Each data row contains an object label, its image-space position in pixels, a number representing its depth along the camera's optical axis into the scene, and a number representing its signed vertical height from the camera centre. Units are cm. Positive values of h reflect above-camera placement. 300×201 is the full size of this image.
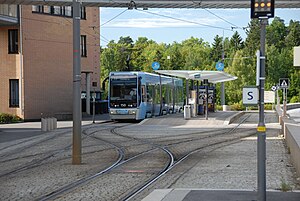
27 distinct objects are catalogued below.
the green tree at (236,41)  13688 +1100
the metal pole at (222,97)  5818 -101
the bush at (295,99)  8557 -181
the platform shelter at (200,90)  3719 -20
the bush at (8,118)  3953 -219
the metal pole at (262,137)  864 -75
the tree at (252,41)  12049 +1007
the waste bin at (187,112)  3712 -159
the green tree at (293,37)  12450 +1090
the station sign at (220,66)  5728 +211
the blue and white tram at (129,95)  3756 -51
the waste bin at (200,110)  4283 -169
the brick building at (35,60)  4175 +199
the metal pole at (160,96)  4388 -71
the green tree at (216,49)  13050 +874
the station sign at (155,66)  5158 +189
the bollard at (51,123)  3135 -196
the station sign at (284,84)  3212 +19
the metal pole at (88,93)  4847 -50
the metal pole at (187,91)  3972 -30
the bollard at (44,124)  3069 -197
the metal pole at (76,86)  1542 +3
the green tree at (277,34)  13301 +1270
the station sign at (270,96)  5953 -90
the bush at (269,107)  6681 -228
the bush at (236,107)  6269 -216
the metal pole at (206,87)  3981 +2
